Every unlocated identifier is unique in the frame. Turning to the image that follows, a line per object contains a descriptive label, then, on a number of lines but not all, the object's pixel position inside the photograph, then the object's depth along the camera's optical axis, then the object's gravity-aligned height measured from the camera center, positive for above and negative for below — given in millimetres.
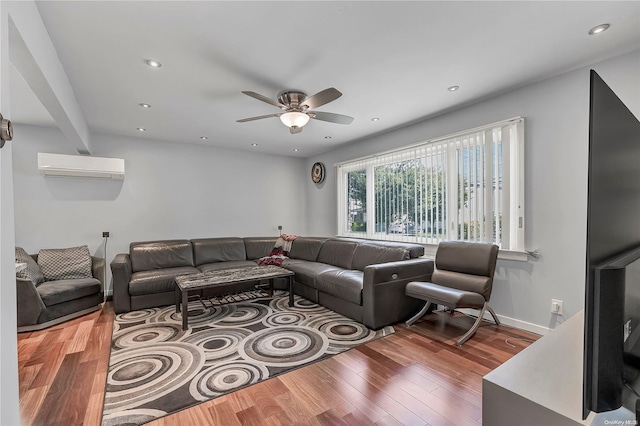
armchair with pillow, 2990 -890
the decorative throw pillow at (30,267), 3332 -680
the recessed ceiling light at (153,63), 2291 +1202
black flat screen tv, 618 -147
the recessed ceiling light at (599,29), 1941 +1232
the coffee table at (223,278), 3023 -835
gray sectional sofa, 3061 -841
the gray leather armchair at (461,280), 2711 -771
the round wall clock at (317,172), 5742 +735
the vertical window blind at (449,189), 2971 +233
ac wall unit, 3699 +602
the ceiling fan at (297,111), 2695 +948
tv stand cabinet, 669 -489
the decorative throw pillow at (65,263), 3620 -695
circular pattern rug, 1925 -1271
